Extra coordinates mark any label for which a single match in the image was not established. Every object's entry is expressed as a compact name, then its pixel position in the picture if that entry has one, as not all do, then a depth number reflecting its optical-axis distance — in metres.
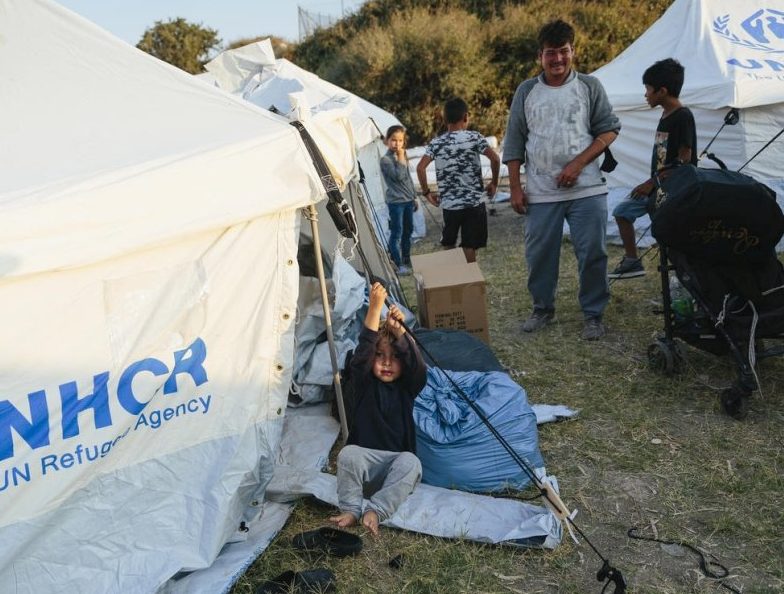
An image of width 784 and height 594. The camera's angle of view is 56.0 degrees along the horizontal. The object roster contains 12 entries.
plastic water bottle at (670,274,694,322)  4.44
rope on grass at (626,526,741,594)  2.59
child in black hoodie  3.14
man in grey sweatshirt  4.85
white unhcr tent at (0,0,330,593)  2.48
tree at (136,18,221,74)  31.04
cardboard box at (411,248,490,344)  4.92
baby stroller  3.76
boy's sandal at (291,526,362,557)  2.86
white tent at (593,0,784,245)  7.26
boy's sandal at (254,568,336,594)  2.65
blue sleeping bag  3.38
